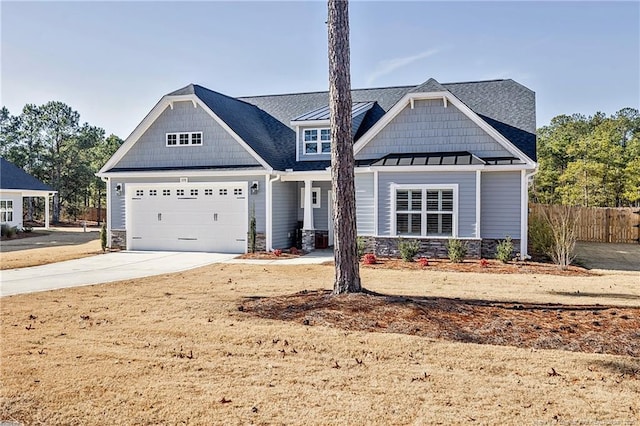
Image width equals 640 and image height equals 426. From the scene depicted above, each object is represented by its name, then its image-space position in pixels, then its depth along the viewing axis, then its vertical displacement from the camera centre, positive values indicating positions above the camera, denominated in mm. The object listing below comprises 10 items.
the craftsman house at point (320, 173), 15727 +1376
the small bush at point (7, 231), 26906 -955
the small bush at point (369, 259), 14516 -1348
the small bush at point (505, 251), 14758 -1100
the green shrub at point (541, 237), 16172 -776
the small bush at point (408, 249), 15109 -1077
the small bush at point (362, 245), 15875 -1005
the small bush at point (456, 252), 14898 -1142
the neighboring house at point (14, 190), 29719 +1396
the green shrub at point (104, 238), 18922 -934
